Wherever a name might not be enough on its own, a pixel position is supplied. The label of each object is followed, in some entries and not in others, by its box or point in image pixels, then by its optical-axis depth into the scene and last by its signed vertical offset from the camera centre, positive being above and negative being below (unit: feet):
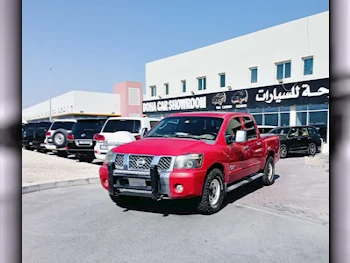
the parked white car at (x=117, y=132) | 34.71 -0.17
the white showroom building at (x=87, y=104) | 177.27 +14.96
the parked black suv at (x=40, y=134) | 56.91 -0.66
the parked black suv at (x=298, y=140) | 49.60 -1.48
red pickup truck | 16.81 -1.77
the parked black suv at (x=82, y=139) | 41.14 -1.10
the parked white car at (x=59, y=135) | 48.80 -0.70
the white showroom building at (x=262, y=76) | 66.90 +13.76
